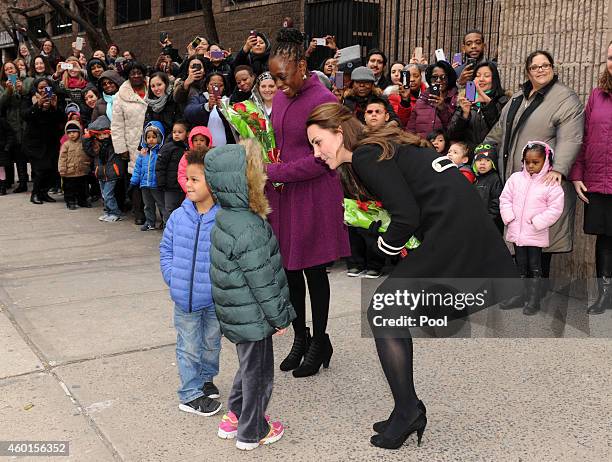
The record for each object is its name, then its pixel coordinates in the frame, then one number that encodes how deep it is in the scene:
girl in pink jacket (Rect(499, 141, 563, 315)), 5.37
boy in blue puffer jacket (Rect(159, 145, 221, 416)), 3.52
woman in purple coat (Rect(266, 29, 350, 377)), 3.95
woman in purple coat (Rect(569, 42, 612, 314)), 5.33
